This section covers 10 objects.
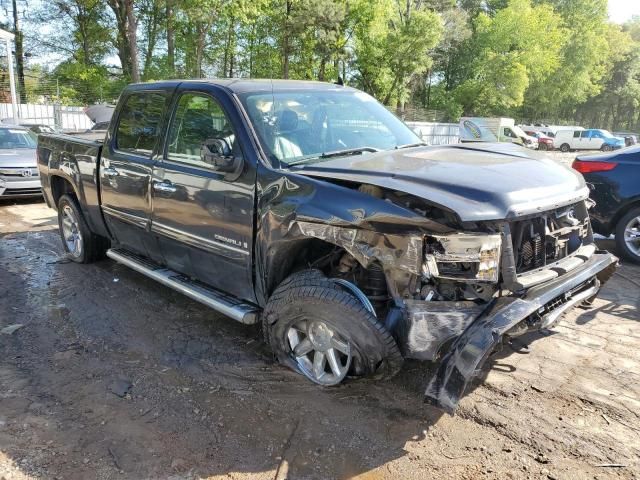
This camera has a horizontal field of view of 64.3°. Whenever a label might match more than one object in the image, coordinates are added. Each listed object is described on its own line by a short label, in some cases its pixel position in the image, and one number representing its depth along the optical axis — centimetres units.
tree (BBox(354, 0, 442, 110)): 3300
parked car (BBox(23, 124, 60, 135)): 1239
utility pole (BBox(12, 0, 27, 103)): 3278
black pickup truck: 274
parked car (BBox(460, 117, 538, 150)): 3358
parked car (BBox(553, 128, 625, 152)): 3781
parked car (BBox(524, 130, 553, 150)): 3972
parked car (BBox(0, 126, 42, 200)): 956
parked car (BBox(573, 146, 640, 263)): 612
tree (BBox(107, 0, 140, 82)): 1984
